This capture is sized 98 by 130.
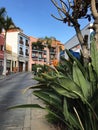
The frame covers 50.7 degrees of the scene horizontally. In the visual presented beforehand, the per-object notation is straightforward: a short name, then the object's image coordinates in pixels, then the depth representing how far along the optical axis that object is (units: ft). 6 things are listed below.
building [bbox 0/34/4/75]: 63.88
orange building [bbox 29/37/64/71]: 104.46
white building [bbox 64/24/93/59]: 28.58
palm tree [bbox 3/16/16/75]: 53.73
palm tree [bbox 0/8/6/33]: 51.34
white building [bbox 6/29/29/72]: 75.71
